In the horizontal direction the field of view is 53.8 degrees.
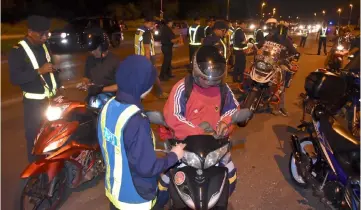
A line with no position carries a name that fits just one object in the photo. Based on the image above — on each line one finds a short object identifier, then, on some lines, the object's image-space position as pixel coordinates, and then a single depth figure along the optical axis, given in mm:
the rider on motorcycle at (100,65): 4405
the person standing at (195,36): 11914
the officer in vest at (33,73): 4047
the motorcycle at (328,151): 3266
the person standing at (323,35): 18656
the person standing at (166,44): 10992
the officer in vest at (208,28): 11755
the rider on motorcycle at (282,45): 7430
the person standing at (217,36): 9438
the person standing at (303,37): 23592
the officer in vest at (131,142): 2188
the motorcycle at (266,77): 7078
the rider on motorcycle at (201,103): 2855
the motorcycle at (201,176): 2502
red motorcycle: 3592
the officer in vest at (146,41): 8312
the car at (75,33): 17562
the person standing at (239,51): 10711
